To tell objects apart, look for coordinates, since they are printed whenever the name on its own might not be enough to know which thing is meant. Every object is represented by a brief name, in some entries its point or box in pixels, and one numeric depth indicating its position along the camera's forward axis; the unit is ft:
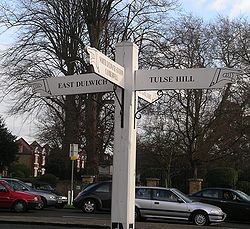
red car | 79.51
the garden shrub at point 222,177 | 128.67
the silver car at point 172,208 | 68.44
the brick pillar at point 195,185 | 116.98
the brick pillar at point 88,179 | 120.29
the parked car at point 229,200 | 78.02
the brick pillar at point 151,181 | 125.39
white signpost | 26.91
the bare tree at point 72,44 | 114.11
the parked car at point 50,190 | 97.32
